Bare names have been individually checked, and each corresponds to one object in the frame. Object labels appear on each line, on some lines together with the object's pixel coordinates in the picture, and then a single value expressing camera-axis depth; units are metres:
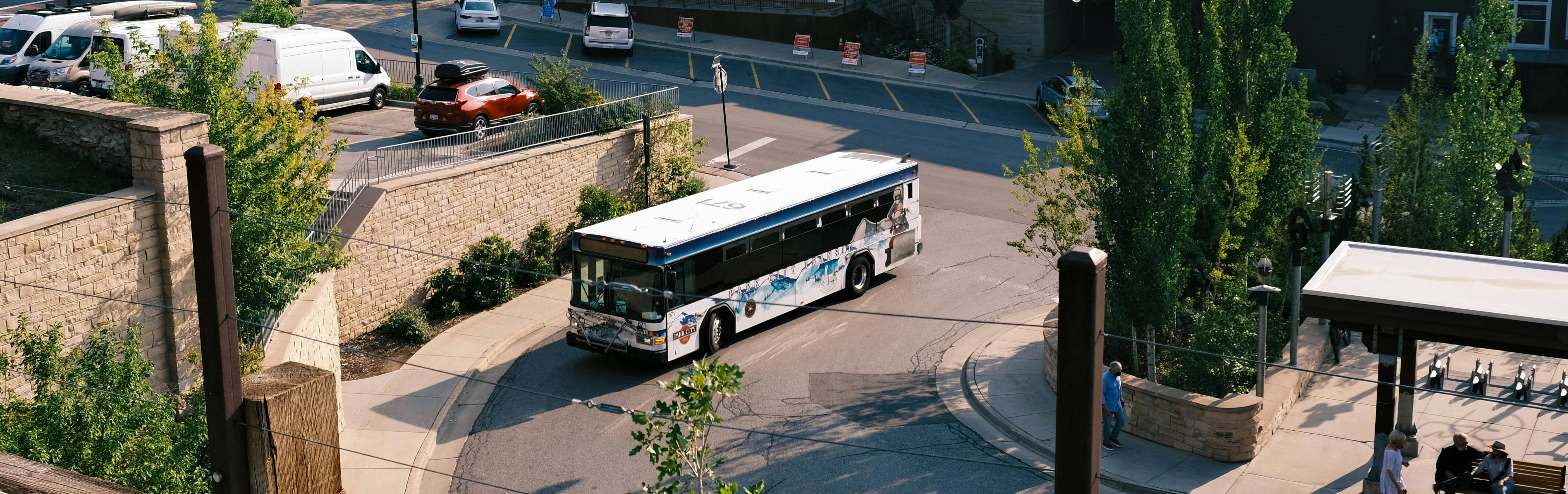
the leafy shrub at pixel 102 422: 11.70
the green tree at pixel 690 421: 10.70
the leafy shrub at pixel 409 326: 22.91
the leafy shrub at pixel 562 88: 29.89
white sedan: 46.00
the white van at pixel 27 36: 33.88
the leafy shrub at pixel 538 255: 26.28
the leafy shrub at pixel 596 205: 26.98
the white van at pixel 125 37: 30.61
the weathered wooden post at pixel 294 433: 7.97
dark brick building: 41.47
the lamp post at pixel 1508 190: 21.03
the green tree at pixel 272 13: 35.69
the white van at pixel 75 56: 31.50
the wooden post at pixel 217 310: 9.12
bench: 15.33
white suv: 43.69
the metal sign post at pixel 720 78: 32.38
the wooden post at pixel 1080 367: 6.77
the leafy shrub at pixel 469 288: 24.36
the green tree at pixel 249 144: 17.38
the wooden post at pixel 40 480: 5.49
